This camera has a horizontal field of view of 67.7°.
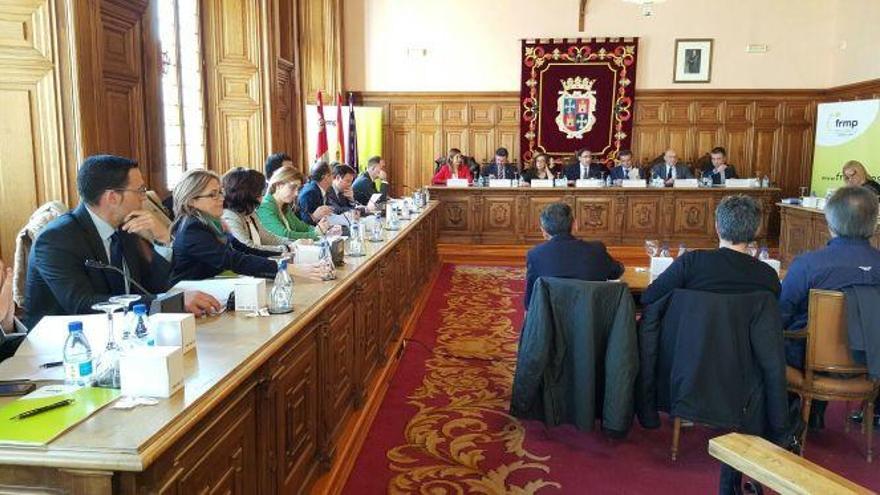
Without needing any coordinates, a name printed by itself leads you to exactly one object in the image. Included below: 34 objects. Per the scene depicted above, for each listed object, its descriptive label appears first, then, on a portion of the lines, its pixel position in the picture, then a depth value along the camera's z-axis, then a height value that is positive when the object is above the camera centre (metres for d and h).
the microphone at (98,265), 2.16 -0.34
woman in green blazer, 4.51 -0.25
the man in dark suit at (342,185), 6.30 -0.20
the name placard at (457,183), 9.20 -0.25
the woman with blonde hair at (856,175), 6.78 -0.08
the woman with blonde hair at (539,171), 9.76 -0.08
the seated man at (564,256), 3.29 -0.46
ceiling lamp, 8.87 +2.14
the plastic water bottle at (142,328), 1.75 -0.44
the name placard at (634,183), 9.10 -0.23
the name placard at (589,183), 9.05 -0.24
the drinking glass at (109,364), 1.66 -0.51
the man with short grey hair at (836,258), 3.07 -0.43
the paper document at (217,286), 2.49 -0.46
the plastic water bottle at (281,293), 2.44 -0.48
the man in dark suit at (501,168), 9.69 -0.04
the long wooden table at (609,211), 8.96 -0.62
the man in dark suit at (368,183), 7.45 -0.21
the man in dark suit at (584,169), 9.67 -0.05
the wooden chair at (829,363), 2.93 -0.88
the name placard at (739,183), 9.06 -0.22
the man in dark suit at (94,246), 2.21 -0.29
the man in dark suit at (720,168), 9.37 -0.02
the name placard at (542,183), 9.13 -0.24
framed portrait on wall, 10.40 +1.68
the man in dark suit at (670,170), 9.61 -0.05
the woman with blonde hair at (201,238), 2.84 -0.32
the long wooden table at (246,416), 1.35 -0.66
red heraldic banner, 10.54 +1.13
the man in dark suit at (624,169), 9.60 -0.04
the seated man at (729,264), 2.85 -0.43
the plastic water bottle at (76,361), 1.66 -0.50
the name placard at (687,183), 9.03 -0.23
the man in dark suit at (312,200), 5.66 -0.31
